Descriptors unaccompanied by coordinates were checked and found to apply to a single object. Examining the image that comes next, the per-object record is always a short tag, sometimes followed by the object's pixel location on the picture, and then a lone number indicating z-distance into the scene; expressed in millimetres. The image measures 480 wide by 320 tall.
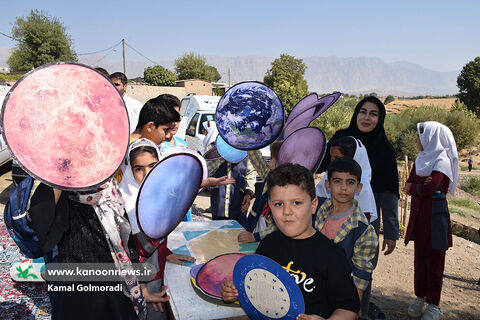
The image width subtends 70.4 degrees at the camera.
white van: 9367
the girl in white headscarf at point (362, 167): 2484
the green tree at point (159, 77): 49219
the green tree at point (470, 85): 33250
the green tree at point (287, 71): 42594
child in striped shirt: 1966
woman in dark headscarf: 3021
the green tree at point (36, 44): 41438
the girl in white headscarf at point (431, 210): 3348
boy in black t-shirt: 1359
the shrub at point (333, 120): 13414
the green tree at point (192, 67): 66000
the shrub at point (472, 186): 13578
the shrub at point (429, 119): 18688
